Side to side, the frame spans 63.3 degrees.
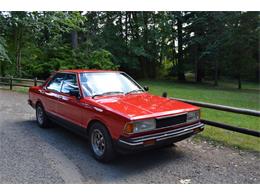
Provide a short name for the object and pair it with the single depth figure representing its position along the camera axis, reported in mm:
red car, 3229
